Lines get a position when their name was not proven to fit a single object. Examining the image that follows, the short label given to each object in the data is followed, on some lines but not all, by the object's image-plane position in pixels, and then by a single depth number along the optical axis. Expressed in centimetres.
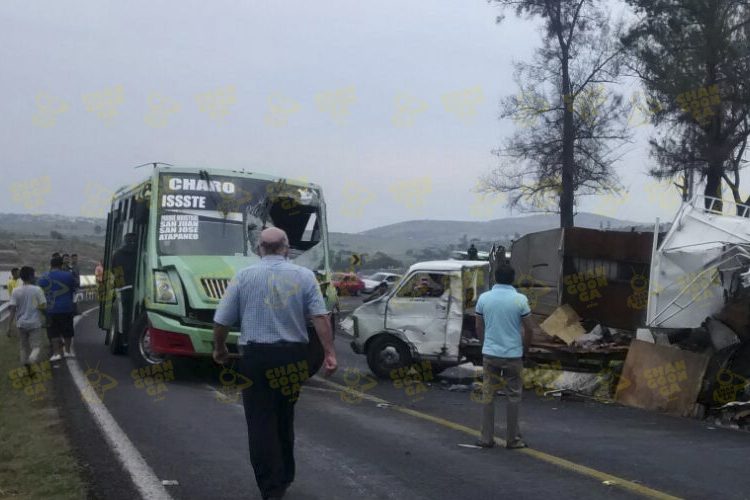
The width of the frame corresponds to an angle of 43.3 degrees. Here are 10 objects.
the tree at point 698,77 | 2511
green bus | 1371
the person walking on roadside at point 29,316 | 1401
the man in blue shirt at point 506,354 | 902
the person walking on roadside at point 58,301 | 1578
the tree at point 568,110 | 2877
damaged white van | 1504
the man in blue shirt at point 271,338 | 637
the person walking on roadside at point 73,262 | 2434
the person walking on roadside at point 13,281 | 2145
